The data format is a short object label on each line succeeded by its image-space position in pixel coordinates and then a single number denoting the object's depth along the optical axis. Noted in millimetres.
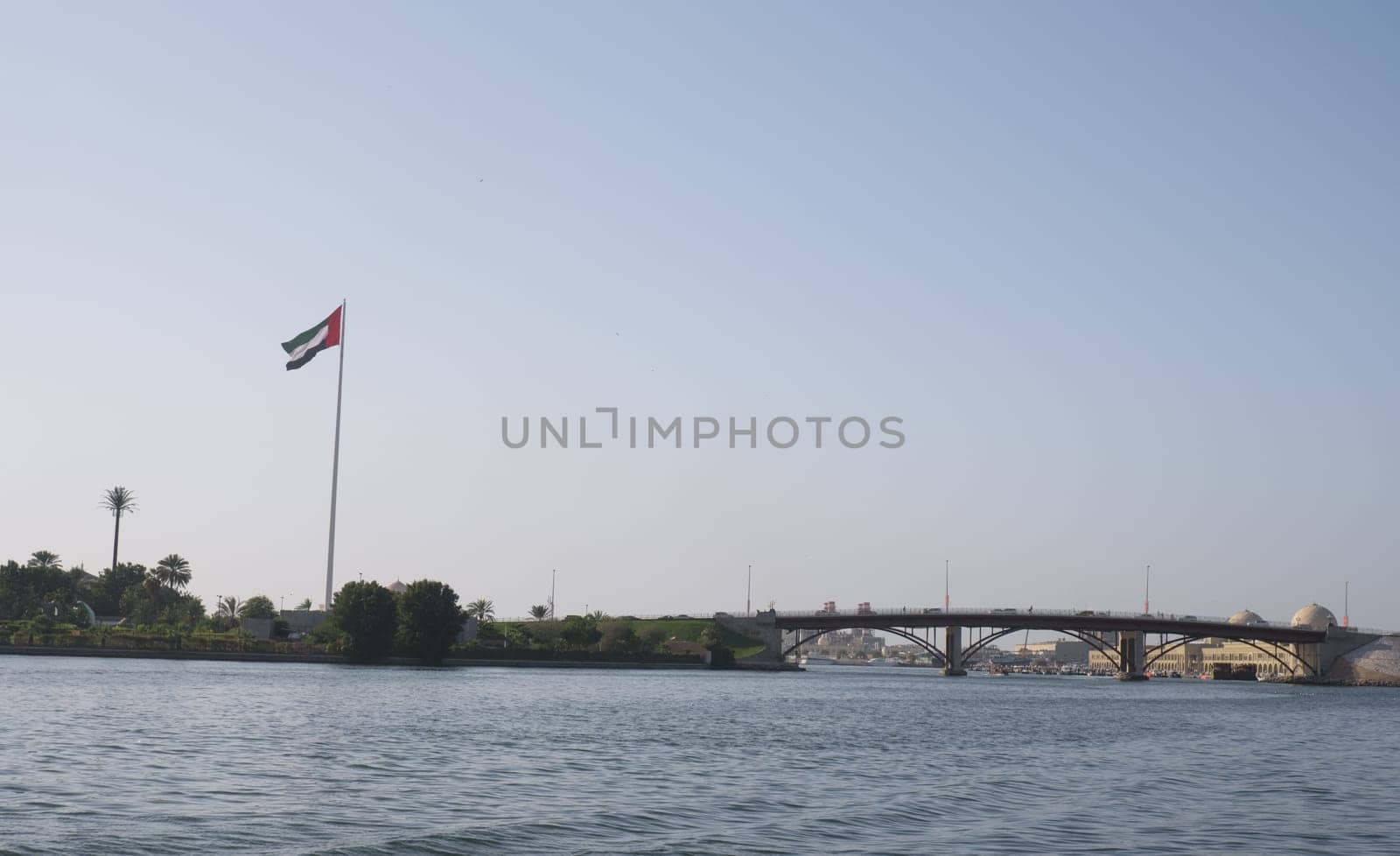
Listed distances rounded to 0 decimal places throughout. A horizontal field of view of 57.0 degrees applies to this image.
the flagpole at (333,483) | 138750
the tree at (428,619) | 157875
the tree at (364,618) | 154875
